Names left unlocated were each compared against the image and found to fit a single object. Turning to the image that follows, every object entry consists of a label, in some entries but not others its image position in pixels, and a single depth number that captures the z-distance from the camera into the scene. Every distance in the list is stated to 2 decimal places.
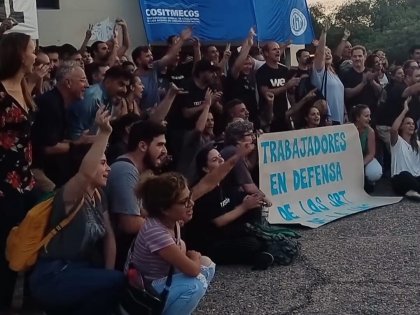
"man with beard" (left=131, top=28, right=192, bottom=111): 8.00
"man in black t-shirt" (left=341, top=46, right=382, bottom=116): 10.66
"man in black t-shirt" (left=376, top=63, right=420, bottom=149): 10.65
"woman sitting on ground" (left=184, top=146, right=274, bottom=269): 6.18
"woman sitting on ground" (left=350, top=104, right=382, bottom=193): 9.95
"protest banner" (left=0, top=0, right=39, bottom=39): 9.37
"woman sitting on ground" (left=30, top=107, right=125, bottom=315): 4.30
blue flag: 15.44
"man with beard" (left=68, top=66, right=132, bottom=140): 5.80
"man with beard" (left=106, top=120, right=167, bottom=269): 5.01
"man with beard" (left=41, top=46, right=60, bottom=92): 6.98
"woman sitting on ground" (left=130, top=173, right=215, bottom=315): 4.28
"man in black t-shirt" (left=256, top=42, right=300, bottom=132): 9.06
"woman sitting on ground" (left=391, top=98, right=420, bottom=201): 9.73
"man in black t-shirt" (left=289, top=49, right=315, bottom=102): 9.76
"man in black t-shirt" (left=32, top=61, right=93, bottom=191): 5.43
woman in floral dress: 4.83
